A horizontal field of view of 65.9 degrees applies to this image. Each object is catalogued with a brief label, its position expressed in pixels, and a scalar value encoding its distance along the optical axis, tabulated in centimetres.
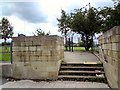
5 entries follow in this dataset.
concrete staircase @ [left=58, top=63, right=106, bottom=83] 371
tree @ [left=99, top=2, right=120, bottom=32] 622
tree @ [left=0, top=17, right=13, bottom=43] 1349
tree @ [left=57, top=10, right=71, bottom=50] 926
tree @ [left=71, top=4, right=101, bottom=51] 796
